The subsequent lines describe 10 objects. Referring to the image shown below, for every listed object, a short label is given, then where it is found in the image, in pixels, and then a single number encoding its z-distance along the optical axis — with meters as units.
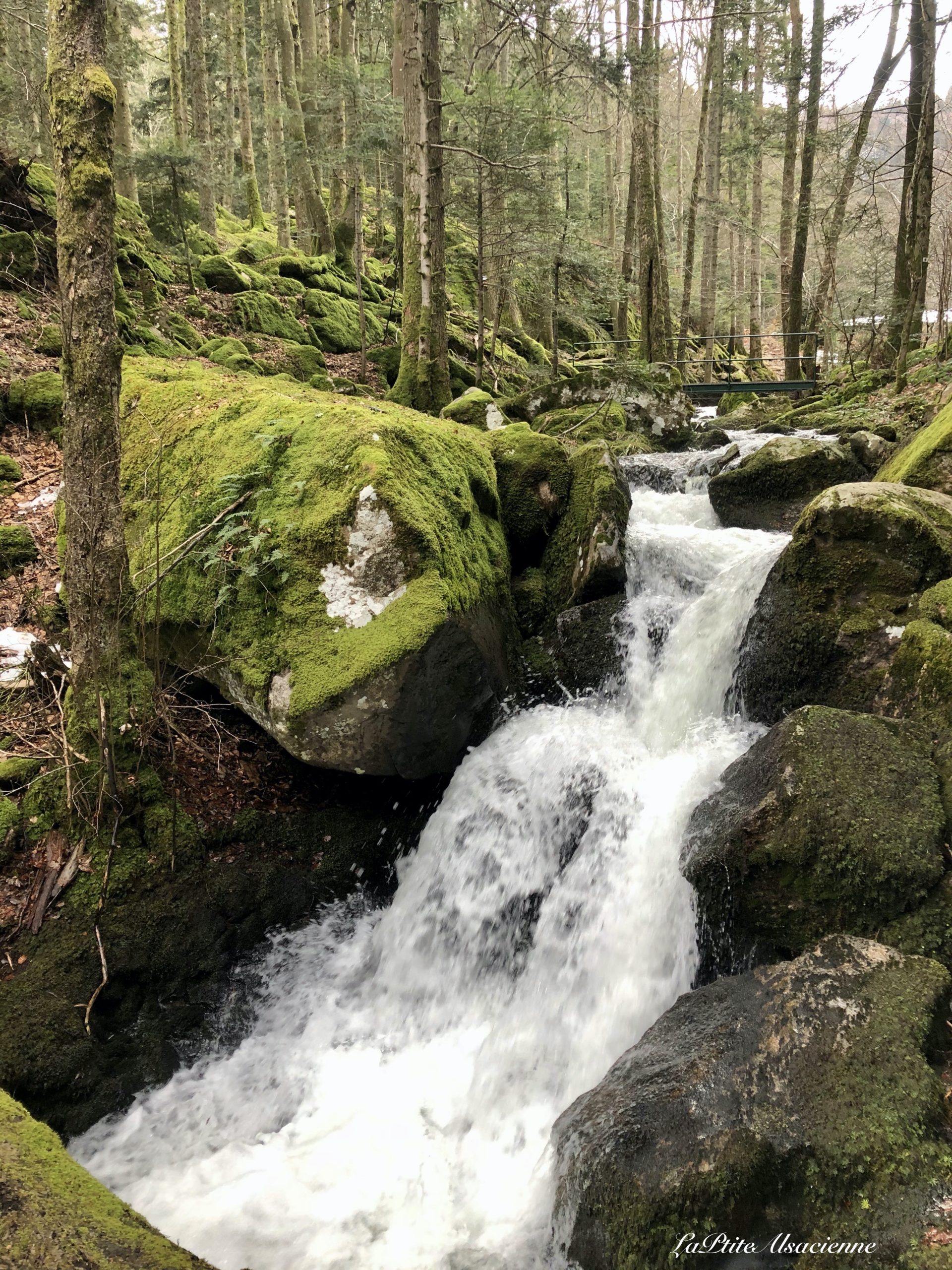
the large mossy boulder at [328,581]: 4.45
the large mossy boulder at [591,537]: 6.45
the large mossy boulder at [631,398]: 11.72
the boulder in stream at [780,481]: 7.93
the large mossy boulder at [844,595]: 4.88
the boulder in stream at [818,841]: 3.23
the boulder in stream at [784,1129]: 2.29
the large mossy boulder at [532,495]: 6.97
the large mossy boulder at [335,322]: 14.98
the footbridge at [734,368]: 15.22
